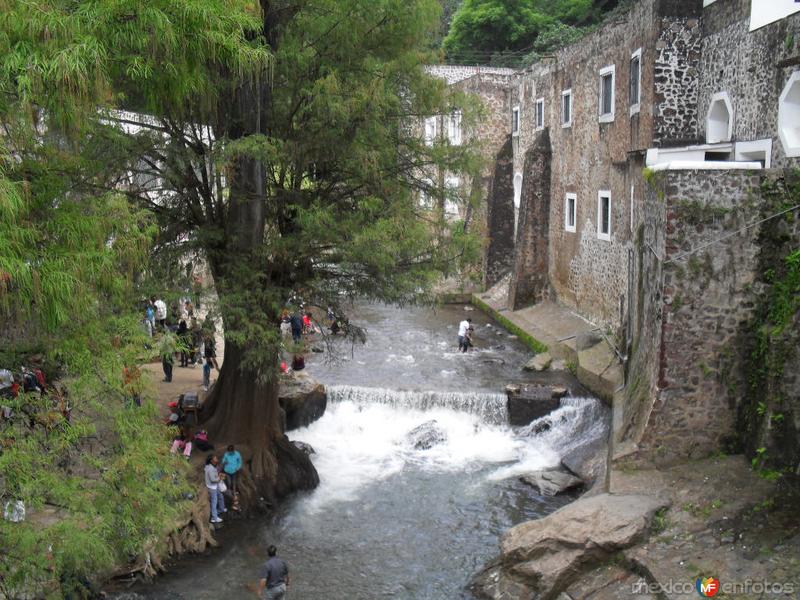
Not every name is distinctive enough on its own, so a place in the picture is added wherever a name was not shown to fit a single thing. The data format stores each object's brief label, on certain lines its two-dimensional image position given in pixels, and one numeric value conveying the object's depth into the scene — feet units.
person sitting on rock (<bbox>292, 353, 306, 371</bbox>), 56.78
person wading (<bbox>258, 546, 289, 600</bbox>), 30.19
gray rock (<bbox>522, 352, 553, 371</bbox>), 61.21
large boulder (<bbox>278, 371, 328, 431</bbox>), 52.80
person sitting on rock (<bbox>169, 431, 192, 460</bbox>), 40.73
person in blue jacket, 40.01
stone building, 33.17
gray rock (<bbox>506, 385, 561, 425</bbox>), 52.49
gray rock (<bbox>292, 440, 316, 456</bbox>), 49.21
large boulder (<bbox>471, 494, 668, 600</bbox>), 28.84
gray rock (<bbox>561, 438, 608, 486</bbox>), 43.47
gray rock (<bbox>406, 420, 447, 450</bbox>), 50.67
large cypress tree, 36.65
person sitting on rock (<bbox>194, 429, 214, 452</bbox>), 42.01
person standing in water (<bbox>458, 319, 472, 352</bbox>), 68.39
